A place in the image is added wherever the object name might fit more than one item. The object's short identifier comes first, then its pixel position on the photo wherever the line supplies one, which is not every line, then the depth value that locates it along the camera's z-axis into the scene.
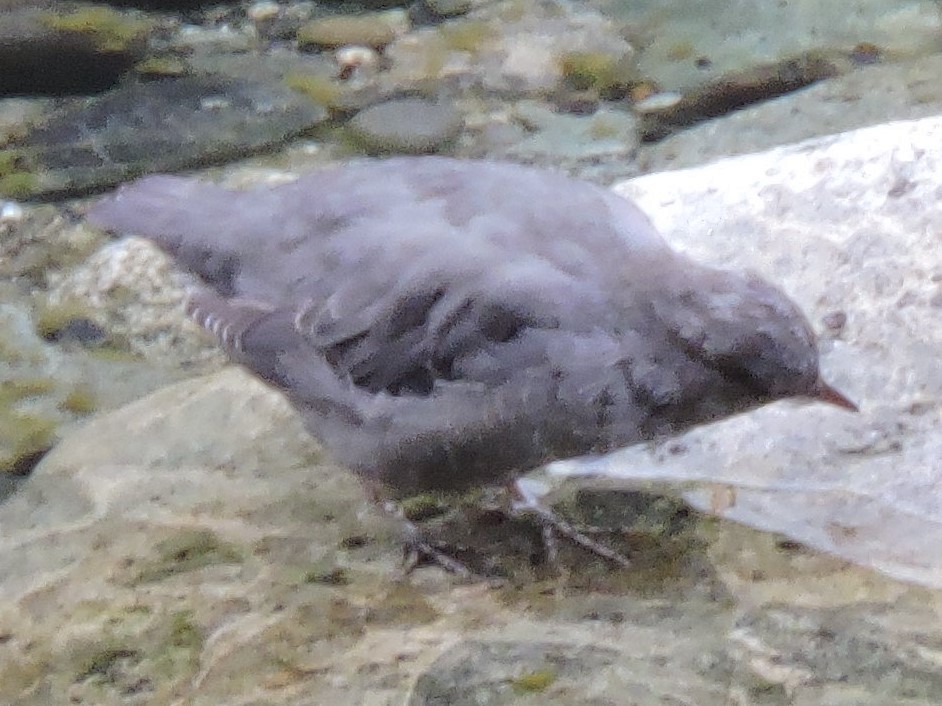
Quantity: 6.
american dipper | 5.72
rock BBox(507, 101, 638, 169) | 10.84
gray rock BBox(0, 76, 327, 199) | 10.80
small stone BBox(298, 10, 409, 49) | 12.52
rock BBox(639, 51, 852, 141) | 11.28
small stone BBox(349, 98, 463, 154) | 10.99
